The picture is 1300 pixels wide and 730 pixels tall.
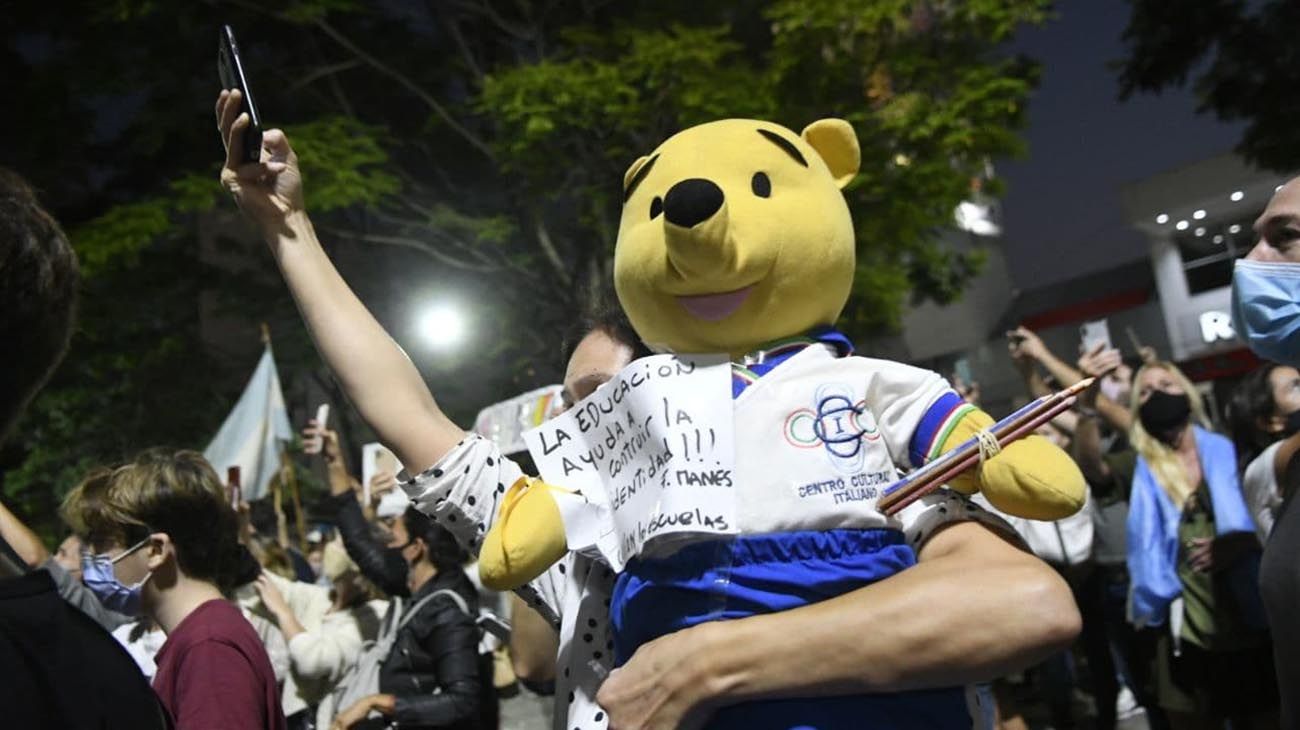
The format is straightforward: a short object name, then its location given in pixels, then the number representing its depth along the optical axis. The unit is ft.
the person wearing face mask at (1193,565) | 13.84
